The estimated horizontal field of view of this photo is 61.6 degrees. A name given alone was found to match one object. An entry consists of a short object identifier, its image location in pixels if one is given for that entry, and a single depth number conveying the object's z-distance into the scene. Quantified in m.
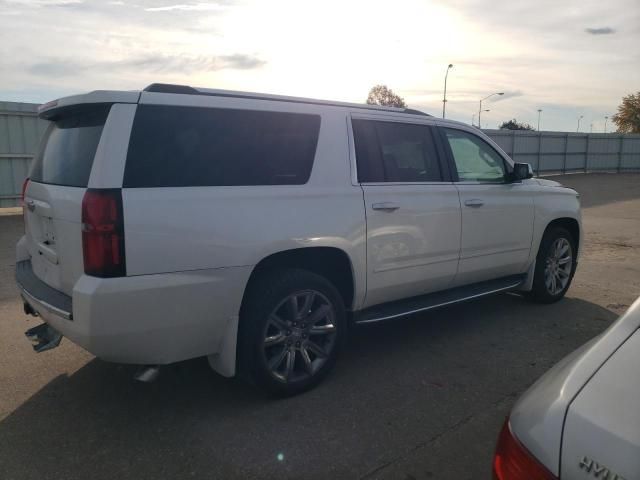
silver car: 1.23
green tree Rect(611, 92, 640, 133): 51.38
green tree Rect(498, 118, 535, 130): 69.87
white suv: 2.82
